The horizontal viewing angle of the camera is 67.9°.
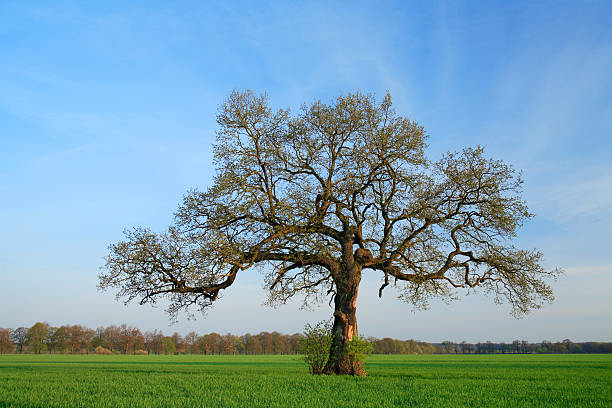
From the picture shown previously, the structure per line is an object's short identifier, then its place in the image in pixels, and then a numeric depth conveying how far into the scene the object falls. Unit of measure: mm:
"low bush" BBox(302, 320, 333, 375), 23703
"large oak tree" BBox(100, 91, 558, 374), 23875
